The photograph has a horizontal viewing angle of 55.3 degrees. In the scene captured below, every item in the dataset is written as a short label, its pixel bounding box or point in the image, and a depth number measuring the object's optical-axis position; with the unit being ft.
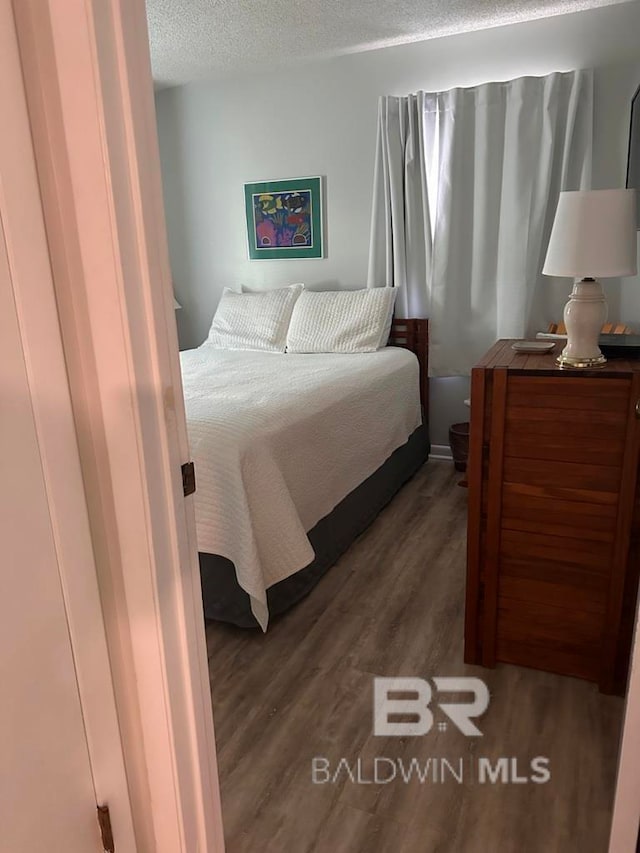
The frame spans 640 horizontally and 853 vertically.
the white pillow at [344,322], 11.51
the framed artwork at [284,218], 12.77
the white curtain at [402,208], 11.43
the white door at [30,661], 2.90
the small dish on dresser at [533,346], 6.47
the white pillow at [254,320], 12.21
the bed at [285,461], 6.72
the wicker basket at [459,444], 11.70
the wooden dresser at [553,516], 5.52
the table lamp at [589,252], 5.44
